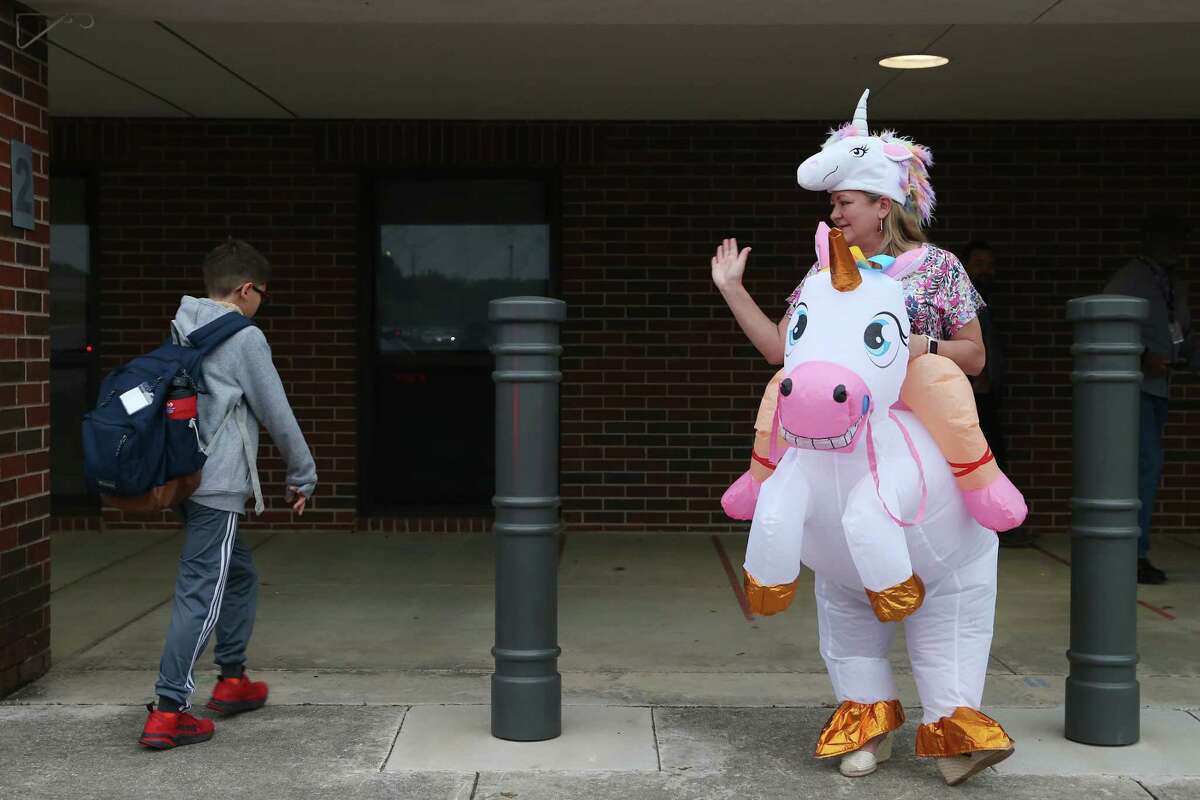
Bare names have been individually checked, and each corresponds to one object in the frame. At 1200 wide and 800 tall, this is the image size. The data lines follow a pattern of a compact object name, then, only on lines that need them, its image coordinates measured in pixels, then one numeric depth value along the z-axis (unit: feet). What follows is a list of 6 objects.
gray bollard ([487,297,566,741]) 14.07
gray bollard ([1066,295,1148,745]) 13.87
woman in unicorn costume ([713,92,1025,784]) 11.82
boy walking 14.11
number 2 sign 16.16
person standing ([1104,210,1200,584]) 22.36
